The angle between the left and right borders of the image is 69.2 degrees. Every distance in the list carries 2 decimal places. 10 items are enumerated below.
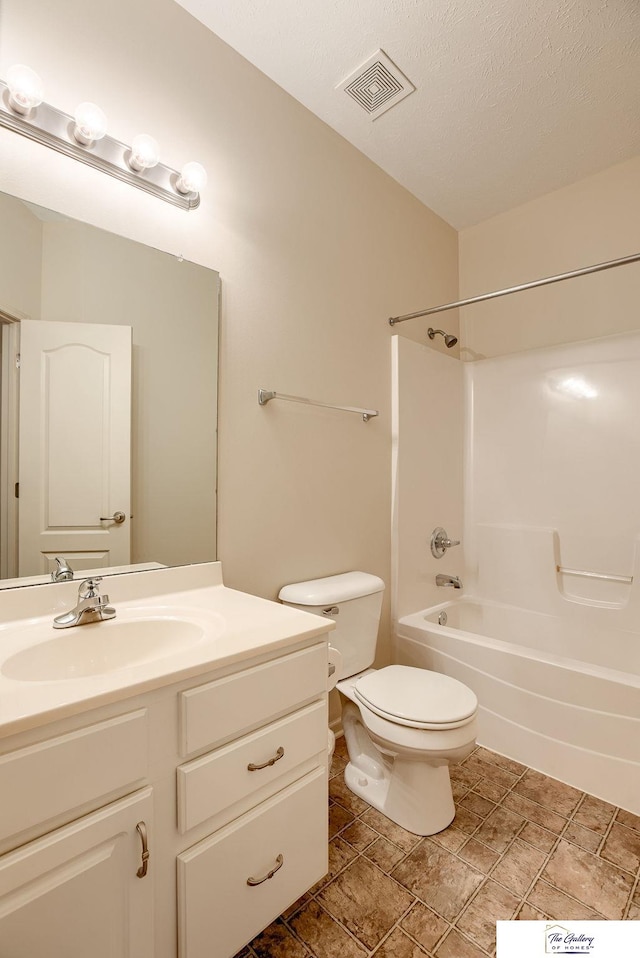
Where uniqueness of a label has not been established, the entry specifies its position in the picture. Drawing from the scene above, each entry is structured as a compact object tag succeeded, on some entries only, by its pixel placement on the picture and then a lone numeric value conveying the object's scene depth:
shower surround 1.82
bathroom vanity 0.71
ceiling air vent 1.68
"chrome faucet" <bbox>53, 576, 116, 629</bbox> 1.10
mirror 1.16
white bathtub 1.64
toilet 1.43
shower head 2.50
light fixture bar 1.10
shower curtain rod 1.70
